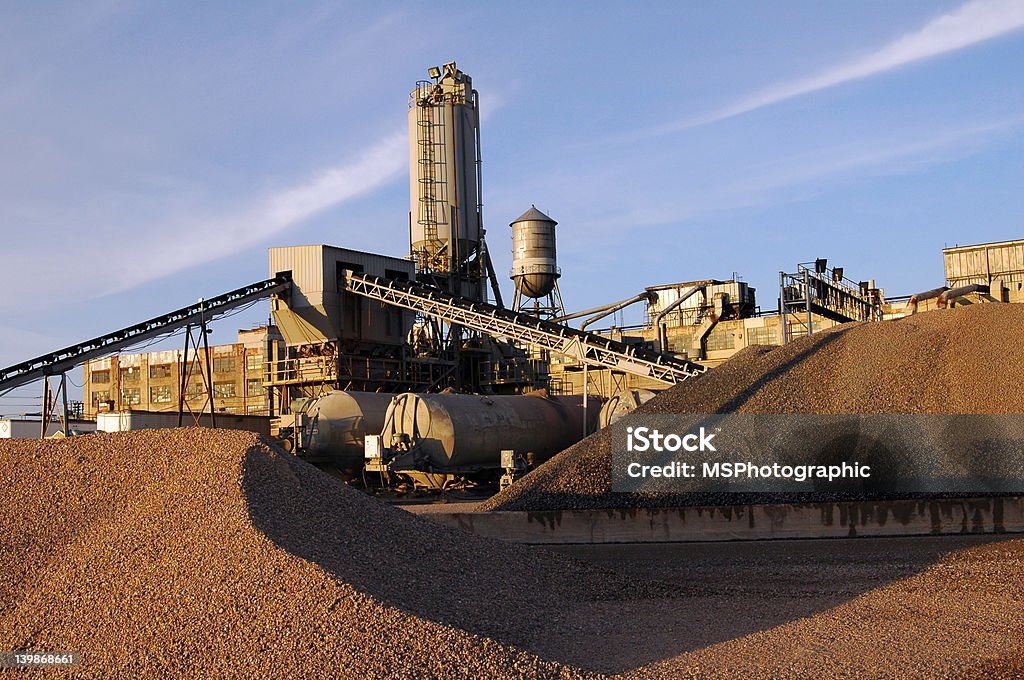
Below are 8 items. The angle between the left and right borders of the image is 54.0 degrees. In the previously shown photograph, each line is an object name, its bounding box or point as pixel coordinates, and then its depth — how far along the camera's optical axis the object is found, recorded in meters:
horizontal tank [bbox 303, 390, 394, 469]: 26.69
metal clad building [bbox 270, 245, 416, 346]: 38.19
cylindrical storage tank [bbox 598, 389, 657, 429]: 26.56
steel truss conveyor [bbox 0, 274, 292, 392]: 32.31
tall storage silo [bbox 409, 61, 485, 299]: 45.47
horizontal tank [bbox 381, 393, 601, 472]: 25.33
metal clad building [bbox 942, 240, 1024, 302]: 44.53
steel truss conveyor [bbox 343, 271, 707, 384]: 31.86
